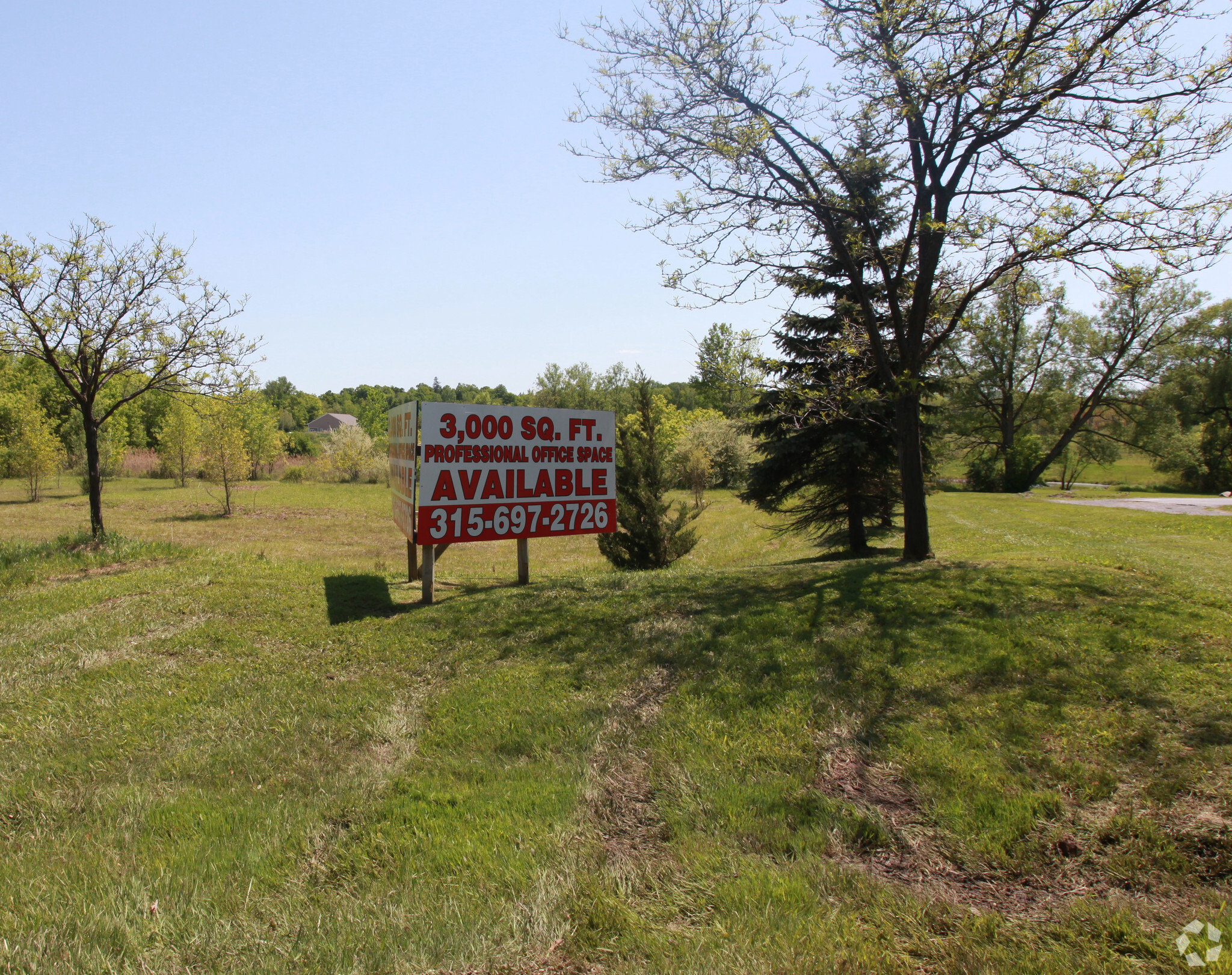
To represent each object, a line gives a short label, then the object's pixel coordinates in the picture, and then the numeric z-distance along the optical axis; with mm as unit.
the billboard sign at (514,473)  8688
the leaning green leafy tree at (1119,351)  38594
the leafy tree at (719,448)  47884
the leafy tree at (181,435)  37875
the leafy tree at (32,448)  29391
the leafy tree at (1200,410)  40062
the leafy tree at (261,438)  47875
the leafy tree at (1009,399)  43969
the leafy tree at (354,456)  51062
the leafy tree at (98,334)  11422
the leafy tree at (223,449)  29812
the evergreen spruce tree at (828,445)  13727
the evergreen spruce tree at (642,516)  16422
